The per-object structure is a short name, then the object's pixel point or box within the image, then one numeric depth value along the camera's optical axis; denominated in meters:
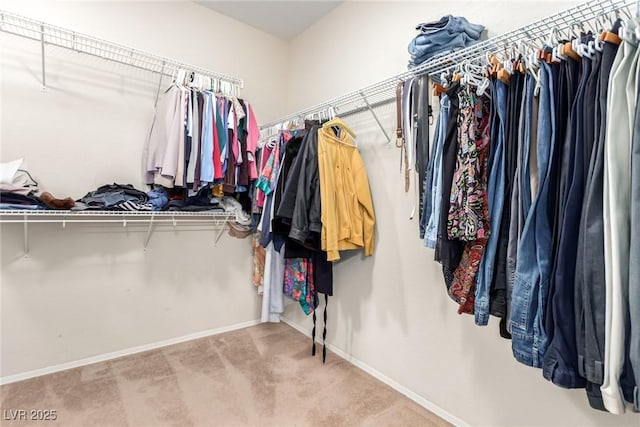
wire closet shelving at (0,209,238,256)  1.78
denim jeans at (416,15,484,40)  1.41
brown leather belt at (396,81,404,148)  1.55
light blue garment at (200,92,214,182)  2.07
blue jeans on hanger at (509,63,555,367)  0.88
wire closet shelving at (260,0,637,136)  0.97
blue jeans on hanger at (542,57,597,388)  0.80
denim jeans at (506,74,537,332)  0.96
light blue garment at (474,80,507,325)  1.04
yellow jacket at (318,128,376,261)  1.82
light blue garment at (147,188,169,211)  2.11
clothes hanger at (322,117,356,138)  1.96
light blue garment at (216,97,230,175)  2.18
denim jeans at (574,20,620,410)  0.76
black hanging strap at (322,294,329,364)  2.19
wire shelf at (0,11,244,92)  1.77
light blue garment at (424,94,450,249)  1.22
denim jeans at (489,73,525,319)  1.03
